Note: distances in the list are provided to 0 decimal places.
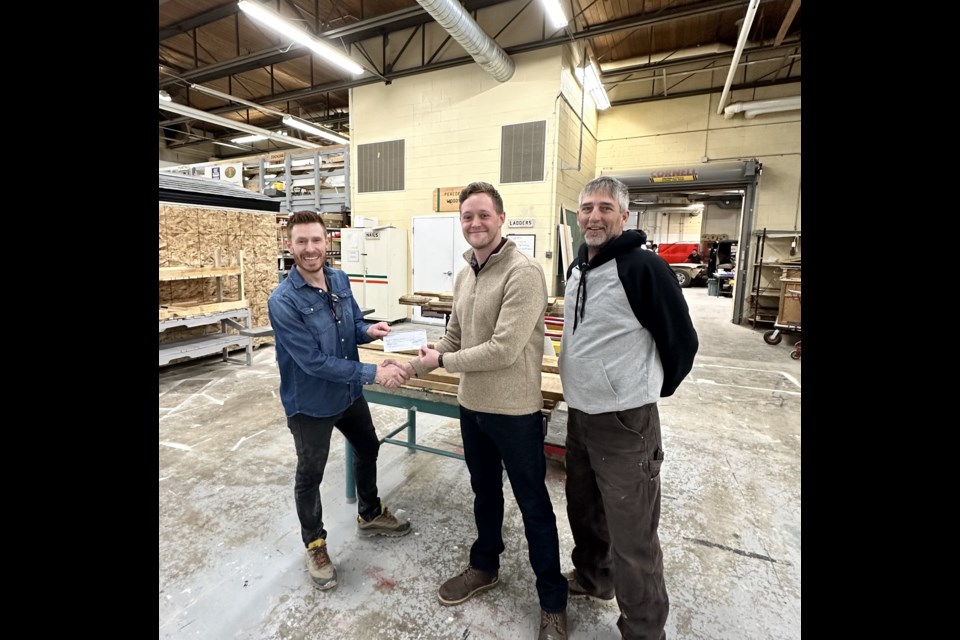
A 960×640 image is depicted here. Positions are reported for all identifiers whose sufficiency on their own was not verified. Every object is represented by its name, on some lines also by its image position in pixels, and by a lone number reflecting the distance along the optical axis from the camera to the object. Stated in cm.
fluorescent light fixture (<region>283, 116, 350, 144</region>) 990
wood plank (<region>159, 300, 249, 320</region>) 531
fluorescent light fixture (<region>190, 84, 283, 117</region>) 895
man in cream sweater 174
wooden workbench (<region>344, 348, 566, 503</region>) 248
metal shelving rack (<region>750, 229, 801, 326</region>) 907
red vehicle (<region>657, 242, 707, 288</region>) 1755
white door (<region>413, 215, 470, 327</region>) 866
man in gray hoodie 164
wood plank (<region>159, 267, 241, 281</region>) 529
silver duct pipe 563
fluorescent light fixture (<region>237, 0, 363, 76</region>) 575
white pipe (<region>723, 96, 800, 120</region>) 868
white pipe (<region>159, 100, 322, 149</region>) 905
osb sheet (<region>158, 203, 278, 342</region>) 588
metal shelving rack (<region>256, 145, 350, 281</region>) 1009
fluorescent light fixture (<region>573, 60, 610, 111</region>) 775
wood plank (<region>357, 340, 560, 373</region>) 298
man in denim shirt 200
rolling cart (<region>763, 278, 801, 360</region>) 729
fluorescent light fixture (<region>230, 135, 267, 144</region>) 1400
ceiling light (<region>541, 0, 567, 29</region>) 555
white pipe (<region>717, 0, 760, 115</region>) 538
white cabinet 897
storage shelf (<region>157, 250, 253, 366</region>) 531
